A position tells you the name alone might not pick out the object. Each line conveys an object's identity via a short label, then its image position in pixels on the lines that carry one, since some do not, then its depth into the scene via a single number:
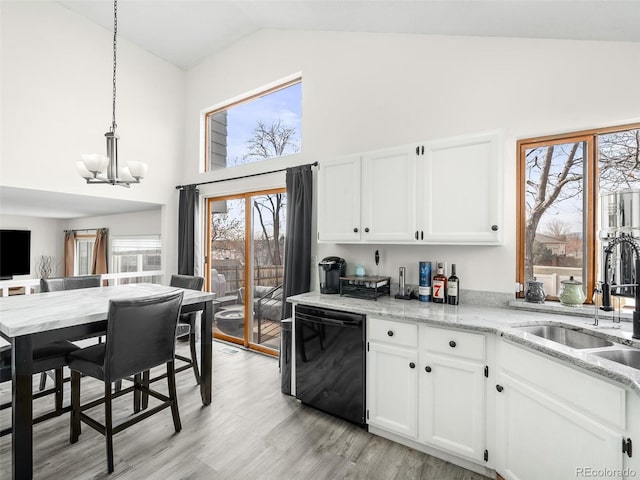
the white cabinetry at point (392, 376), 2.04
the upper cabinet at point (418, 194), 2.11
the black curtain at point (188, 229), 4.29
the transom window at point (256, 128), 3.67
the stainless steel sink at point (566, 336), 1.72
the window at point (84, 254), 6.21
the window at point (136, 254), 4.91
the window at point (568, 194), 2.04
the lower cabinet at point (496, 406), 1.24
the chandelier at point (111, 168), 2.33
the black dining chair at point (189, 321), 2.92
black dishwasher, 2.25
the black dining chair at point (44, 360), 1.92
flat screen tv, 5.53
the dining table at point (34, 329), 1.70
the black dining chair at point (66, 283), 2.88
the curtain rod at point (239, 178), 3.22
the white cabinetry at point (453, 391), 1.83
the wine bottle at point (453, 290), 2.37
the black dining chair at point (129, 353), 1.87
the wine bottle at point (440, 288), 2.42
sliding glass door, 3.78
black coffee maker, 2.83
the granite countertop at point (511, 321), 1.27
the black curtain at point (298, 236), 3.19
